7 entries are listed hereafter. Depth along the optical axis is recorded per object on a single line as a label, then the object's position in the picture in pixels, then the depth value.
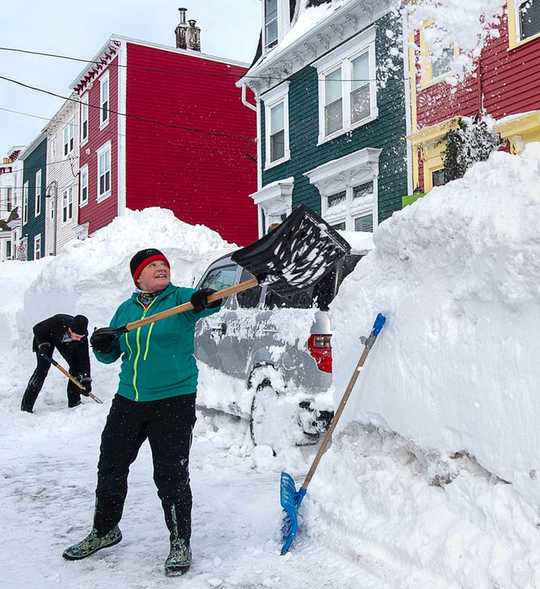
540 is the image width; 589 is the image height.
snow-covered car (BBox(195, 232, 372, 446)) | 5.14
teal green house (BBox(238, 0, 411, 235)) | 12.97
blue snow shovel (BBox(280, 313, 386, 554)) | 3.64
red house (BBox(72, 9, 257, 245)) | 22.27
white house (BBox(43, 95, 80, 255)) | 27.78
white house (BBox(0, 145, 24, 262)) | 39.97
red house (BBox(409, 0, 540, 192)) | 10.23
